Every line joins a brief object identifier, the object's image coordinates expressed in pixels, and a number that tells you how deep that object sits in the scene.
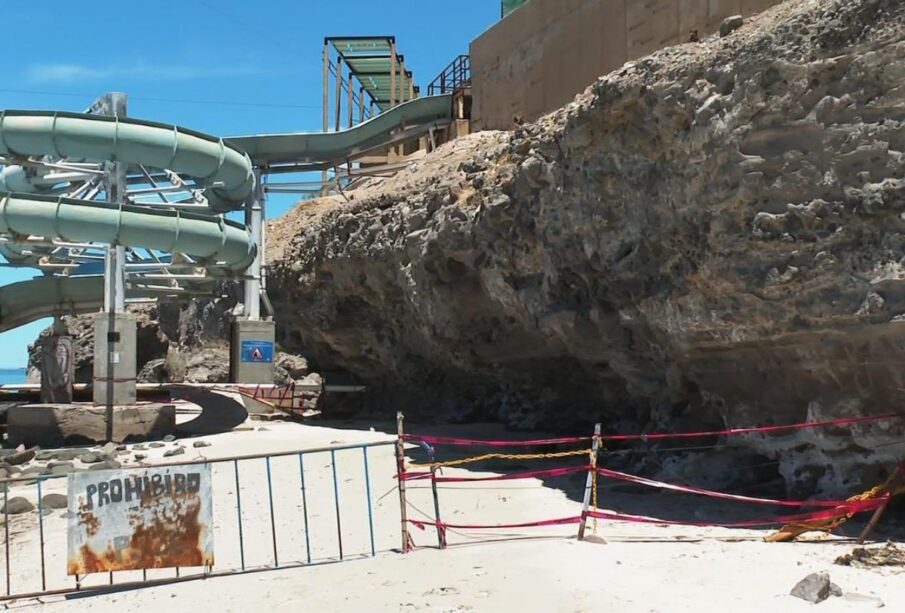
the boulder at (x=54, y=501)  11.05
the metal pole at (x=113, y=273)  19.58
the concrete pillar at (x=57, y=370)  20.50
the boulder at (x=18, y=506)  11.06
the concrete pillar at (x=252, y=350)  24.89
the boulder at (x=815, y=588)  5.65
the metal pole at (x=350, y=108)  34.75
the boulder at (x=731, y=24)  9.77
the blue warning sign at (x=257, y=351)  25.00
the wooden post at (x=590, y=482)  7.55
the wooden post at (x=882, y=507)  7.23
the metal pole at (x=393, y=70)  33.02
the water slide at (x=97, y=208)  18.09
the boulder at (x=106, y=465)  13.99
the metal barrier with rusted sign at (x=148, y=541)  6.65
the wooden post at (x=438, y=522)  7.44
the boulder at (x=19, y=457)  15.55
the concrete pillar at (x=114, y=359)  19.38
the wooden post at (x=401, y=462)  7.16
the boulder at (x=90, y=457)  15.20
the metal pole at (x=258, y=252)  25.03
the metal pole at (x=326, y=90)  34.13
